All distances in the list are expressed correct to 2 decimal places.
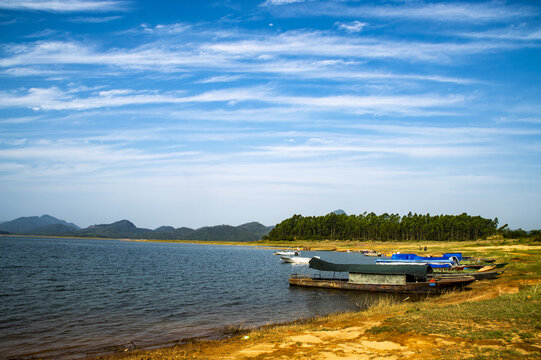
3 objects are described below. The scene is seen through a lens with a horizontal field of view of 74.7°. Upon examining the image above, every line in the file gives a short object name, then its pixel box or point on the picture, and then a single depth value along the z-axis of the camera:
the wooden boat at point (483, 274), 39.19
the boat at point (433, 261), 51.81
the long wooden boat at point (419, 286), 36.12
